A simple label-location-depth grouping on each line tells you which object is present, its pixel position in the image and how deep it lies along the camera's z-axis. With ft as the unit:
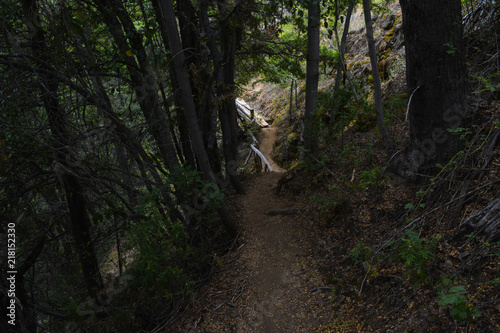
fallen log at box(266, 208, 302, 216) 22.43
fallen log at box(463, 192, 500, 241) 9.43
